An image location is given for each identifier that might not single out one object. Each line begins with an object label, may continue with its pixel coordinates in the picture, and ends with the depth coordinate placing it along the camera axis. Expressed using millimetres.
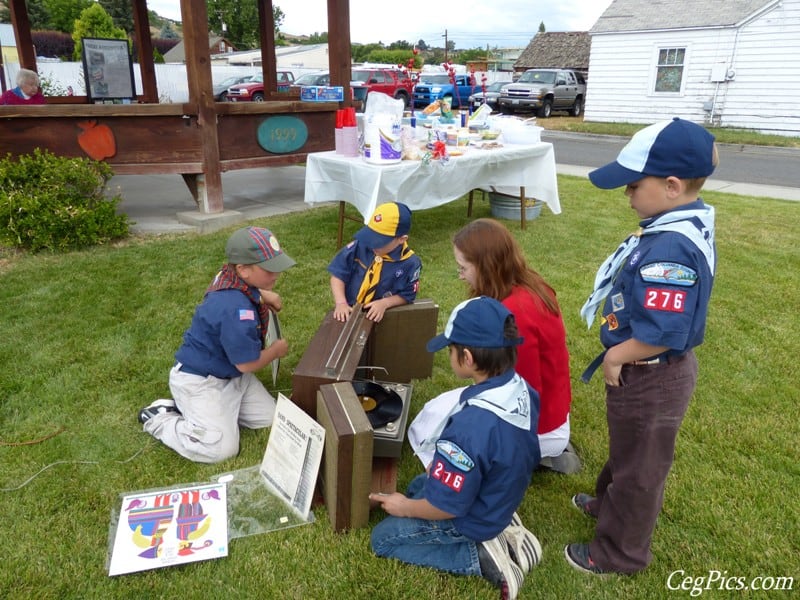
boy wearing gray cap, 2553
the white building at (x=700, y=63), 15836
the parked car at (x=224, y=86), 21297
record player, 2516
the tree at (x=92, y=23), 22719
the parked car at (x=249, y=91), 21094
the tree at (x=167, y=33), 74462
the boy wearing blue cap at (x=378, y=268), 3057
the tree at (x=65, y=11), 48438
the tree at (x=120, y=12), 55156
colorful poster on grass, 2127
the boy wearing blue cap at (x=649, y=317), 1588
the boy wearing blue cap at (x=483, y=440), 1725
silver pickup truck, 20516
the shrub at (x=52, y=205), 5172
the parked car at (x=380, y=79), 21233
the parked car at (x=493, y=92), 21344
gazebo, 5945
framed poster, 7641
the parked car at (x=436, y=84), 21672
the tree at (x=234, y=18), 54094
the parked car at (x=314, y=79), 20922
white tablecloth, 4906
